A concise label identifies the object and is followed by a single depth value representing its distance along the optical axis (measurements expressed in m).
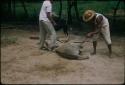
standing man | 10.94
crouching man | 10.21
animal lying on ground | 10.25
